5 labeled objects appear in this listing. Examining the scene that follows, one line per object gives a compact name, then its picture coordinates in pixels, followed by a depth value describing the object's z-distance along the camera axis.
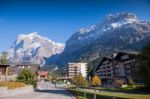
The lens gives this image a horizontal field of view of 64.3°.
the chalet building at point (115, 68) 52.19
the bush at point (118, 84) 44.28
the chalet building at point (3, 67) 26.31
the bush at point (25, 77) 30.45
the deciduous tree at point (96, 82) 57.48
